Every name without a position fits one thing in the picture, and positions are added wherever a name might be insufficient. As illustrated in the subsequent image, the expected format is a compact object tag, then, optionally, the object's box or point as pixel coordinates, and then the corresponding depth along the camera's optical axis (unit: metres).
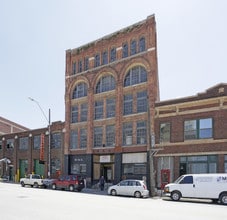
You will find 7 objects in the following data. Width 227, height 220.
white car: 19.37
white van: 16.30
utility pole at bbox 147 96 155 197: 20.45
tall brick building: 25.60
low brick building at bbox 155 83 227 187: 20.63
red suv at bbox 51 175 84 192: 24.46
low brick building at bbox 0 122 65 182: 32.91
